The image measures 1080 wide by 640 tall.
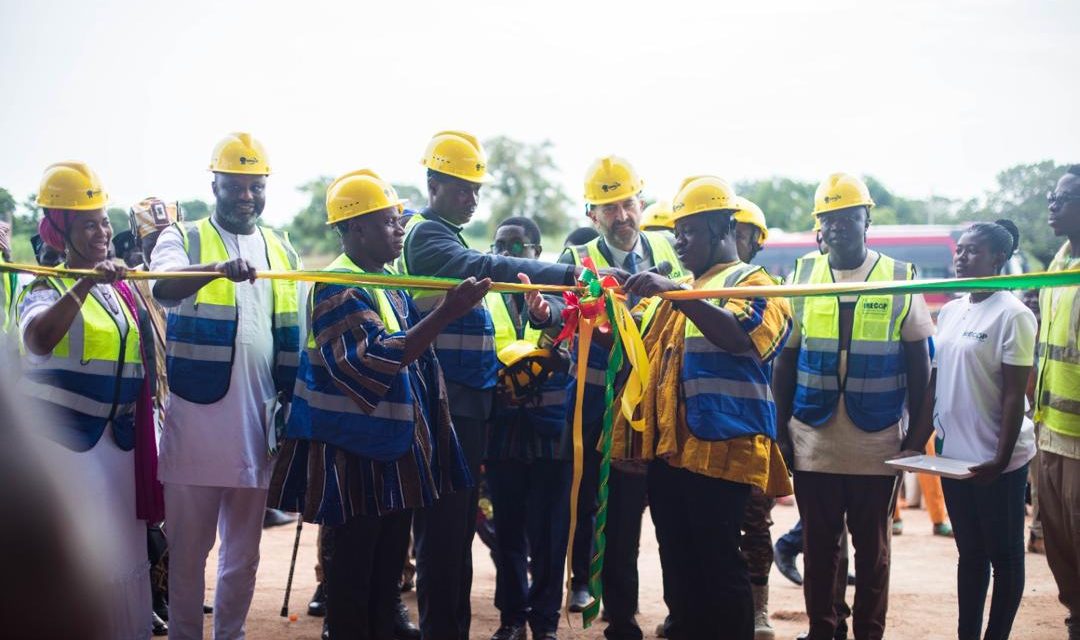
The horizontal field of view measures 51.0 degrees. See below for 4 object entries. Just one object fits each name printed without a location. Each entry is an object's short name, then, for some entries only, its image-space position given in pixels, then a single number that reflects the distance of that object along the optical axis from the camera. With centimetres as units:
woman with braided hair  561
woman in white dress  484
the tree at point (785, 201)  4066
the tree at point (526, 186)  3481
